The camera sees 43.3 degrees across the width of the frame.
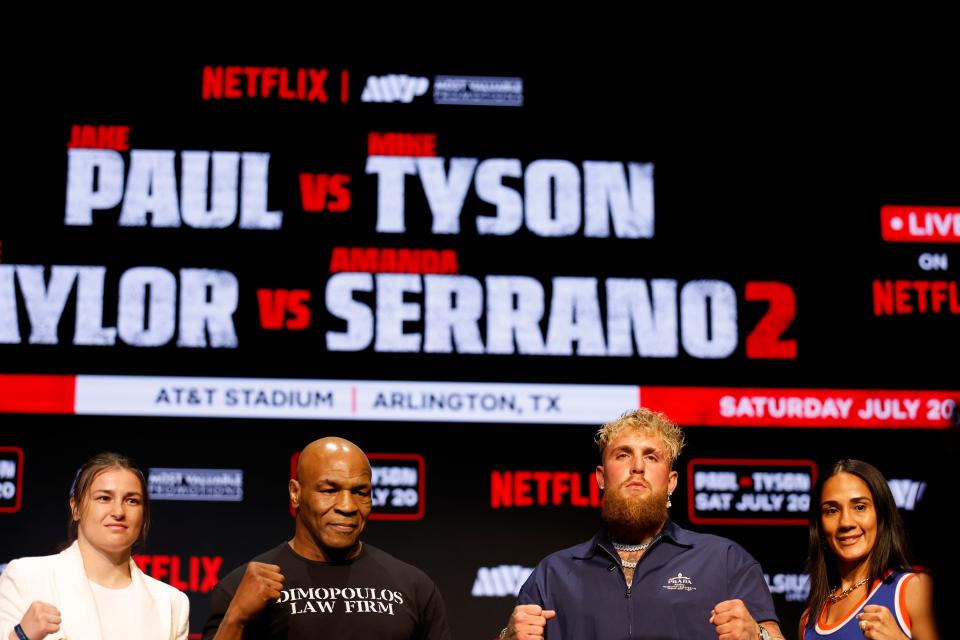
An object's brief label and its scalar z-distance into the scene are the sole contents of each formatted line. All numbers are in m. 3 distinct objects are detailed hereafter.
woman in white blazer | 3.15
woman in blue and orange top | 3.17
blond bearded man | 3.06
